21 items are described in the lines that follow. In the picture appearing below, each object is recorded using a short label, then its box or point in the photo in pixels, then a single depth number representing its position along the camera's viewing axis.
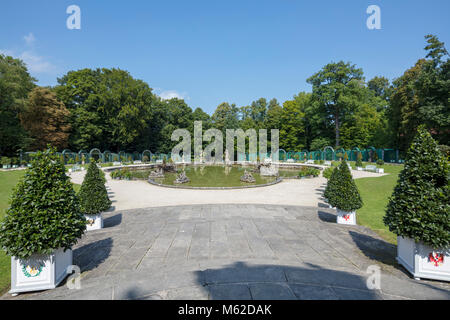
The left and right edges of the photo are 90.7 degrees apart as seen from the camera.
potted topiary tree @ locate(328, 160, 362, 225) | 7.27
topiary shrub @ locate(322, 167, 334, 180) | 14.98
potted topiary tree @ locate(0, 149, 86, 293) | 3.54
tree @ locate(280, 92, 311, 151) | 48.56
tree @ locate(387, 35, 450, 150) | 23.45
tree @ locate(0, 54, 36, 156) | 28.86
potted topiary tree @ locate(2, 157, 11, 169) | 27.05
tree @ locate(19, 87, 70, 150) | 31.53
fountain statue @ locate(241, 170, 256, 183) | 18.17
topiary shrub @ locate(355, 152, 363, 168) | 25.38
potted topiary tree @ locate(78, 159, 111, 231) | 6.84
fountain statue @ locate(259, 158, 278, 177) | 24.39
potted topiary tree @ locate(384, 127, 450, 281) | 3.85
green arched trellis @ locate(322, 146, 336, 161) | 37.70
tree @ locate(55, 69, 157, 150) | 37.84
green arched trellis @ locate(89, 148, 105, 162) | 35.37
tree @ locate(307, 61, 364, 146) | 39.22
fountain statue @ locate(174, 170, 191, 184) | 17.57
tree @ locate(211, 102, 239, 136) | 54.16
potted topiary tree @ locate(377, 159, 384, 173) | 27.25
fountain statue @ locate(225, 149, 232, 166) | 42.22
